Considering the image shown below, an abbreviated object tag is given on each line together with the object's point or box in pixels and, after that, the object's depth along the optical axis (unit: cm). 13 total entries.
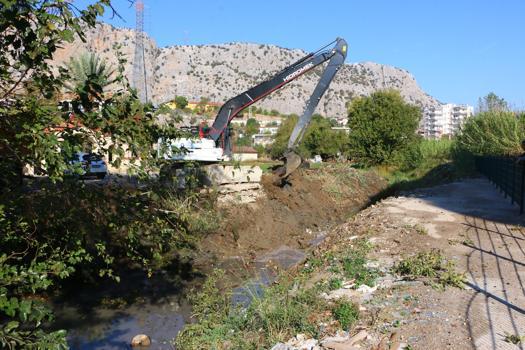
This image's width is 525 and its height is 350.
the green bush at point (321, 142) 6109
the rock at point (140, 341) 878
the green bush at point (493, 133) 2608
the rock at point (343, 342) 615
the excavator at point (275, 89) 2209
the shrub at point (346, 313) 685
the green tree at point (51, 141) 316
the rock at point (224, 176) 1902
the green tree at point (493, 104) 3266
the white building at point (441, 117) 16025
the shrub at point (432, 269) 791
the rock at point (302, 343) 650
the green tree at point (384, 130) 3778
